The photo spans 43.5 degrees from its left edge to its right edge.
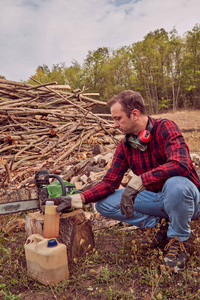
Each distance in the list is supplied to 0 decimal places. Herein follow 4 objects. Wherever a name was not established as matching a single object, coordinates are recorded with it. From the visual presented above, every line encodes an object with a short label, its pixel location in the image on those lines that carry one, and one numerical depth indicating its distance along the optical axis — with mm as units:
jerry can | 2107
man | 2209
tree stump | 2481
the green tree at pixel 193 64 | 27000
